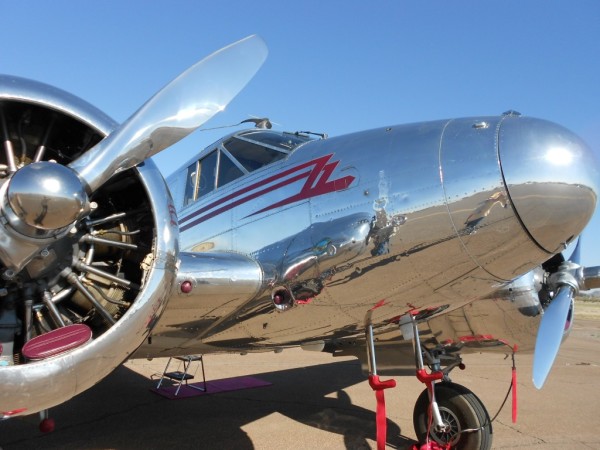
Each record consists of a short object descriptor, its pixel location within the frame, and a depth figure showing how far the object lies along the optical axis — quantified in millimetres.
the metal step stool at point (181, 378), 9861
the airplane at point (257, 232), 3000
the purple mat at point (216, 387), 9733
